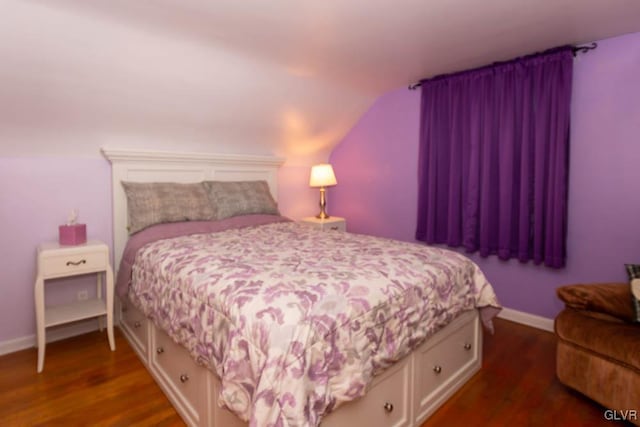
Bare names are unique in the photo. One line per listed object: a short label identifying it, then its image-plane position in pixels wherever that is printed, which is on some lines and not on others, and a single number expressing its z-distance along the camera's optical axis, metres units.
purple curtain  2.62
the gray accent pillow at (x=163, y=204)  2.61
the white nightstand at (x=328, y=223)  3.77
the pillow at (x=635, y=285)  1.74
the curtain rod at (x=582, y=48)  2.48
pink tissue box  2.32
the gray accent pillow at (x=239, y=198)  3.00
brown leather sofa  1.63
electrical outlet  2.64
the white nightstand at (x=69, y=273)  2.14
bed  1.14
